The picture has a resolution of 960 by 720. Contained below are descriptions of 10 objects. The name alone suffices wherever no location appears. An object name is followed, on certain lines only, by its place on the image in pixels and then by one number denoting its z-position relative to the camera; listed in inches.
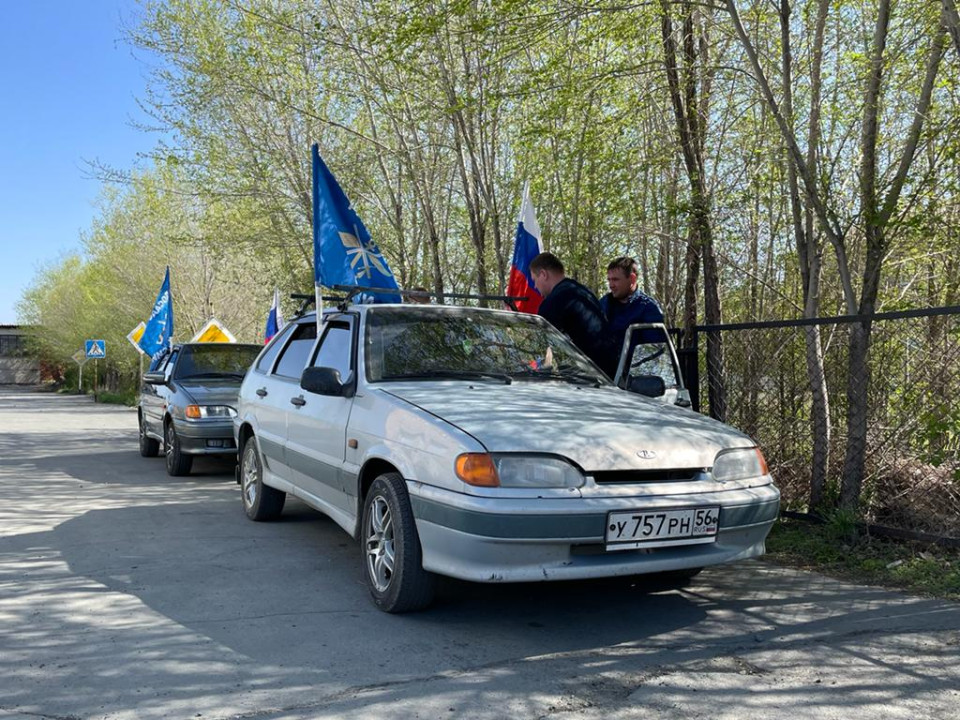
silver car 153.5
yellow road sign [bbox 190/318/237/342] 641.0
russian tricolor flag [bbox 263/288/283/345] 633.0
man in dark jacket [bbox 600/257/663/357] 280.1
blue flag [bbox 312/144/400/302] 318.0
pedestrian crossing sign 1455.5
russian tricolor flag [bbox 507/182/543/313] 368.2
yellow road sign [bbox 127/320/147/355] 906.1
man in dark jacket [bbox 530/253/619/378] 268.4
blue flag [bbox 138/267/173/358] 693.3
